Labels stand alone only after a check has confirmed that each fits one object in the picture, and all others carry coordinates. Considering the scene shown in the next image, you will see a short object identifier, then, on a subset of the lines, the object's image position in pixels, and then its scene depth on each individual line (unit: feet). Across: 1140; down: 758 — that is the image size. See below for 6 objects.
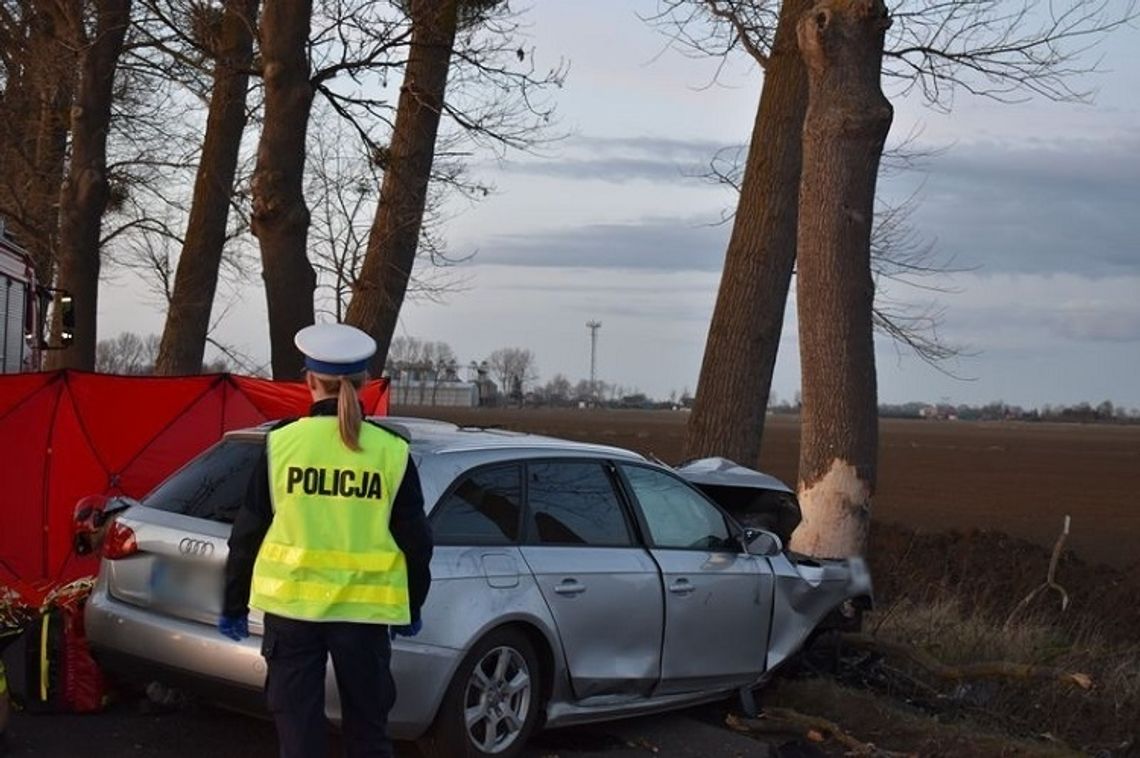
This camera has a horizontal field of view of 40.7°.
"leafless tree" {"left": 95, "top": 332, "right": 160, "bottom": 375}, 112.68
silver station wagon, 20.94
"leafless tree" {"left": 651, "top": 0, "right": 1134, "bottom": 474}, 45.24
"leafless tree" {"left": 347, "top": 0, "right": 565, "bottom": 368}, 51.49
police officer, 16.43
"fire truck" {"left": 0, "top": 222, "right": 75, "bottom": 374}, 43.68
